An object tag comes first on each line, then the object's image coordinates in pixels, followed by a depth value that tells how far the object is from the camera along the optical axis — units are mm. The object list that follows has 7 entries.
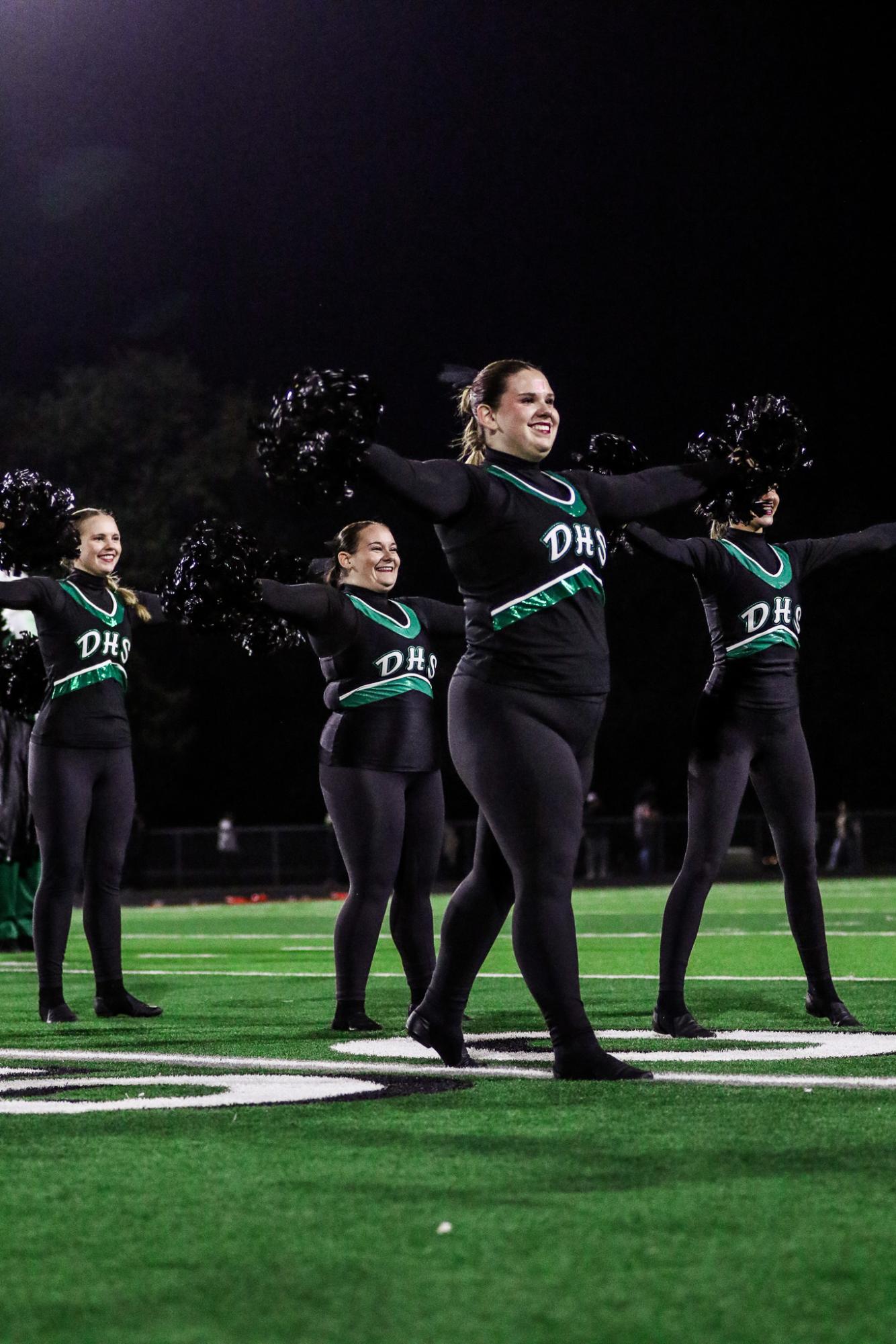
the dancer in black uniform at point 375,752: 7449
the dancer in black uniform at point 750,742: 7133
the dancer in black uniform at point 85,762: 8234
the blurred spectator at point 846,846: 42188
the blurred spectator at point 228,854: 40594
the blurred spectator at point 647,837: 41969
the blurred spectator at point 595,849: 40594
